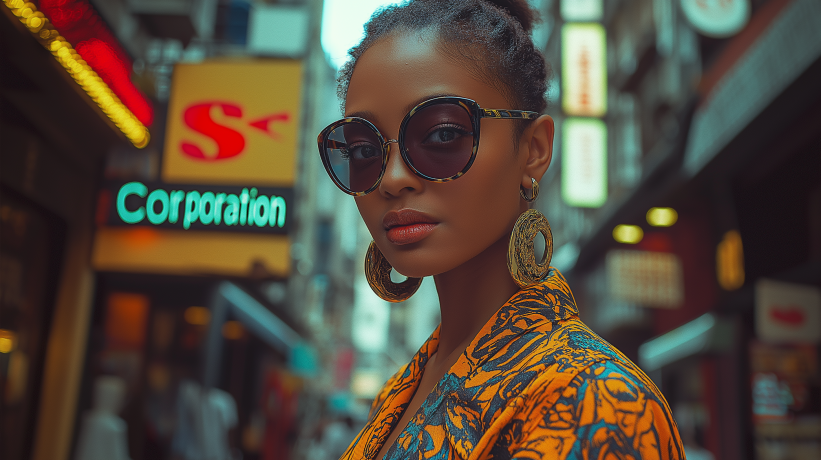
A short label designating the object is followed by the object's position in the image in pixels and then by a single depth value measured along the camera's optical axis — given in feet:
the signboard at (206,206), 13.98
